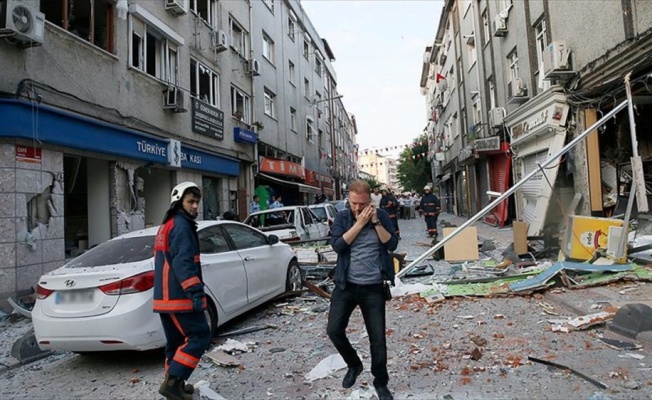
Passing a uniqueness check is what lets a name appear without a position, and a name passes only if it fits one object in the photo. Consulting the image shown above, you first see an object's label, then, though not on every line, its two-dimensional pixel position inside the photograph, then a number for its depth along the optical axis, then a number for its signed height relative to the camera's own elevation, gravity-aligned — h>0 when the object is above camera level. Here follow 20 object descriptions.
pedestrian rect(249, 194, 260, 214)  16.91 +0.68
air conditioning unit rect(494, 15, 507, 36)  15.91 +6.93
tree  46.56 +5.44
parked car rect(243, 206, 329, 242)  11.52 -0.08
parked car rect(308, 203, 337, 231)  13.55 +0.23
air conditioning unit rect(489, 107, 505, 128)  16.44 +3.68
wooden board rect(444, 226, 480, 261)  9.85 -0.80
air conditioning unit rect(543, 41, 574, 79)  10.48 +3.69
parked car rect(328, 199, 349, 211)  18.06 +0.62
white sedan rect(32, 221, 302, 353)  4.17 -0.73
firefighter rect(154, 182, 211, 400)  3.38 -0.59
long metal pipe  7.21 +0.24
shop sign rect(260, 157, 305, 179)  19.53 +2.60
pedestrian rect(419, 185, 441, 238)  13.55 +0.16
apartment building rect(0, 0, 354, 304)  7.38 +2.69
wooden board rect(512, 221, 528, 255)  9.14 -0.58
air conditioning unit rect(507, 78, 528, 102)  14.24 +4.08
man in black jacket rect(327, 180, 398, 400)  3.36 -0.44
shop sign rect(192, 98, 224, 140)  13.92 +3.55
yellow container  7.02 -0.51
